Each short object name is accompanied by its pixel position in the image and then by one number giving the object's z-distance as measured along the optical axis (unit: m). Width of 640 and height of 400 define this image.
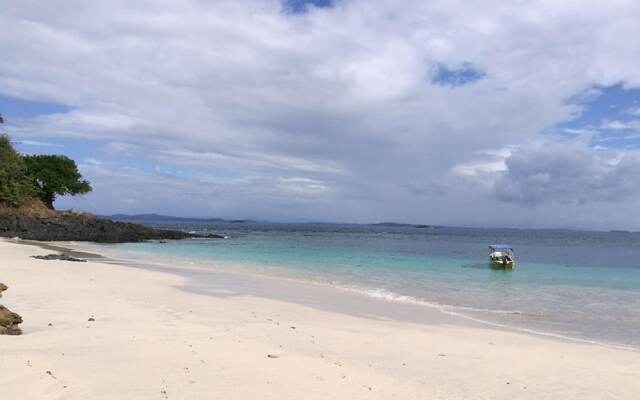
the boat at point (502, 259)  37.03
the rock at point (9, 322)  7.73
